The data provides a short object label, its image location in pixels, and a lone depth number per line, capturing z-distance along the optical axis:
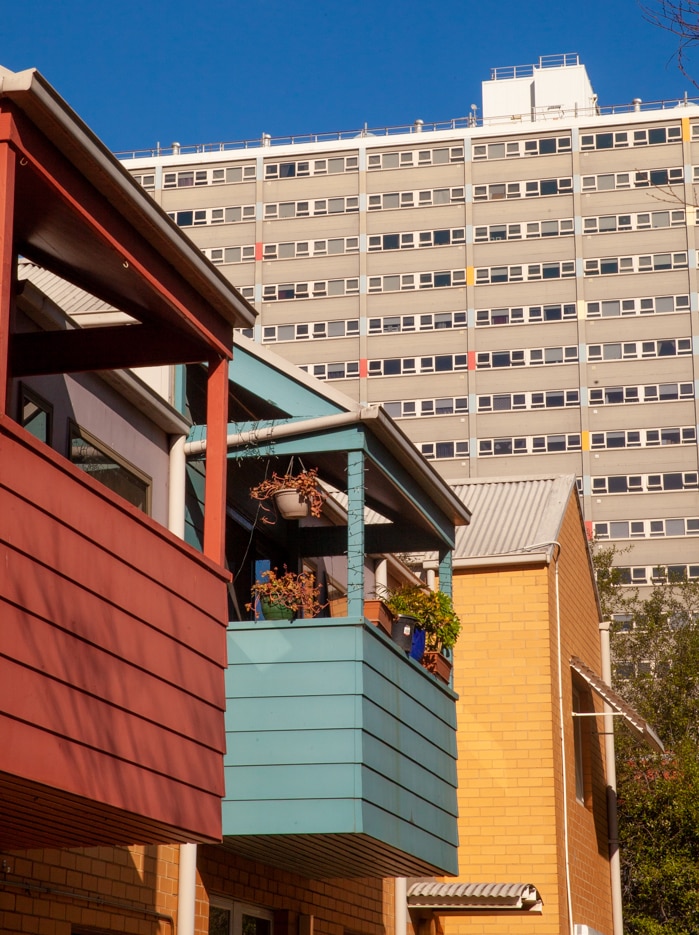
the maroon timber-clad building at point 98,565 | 7.20
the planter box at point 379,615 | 13.38
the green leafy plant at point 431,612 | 14.66
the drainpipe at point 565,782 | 19.38
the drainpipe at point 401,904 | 16.98
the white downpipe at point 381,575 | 17.89
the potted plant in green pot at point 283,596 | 12.10
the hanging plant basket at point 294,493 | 13.19
